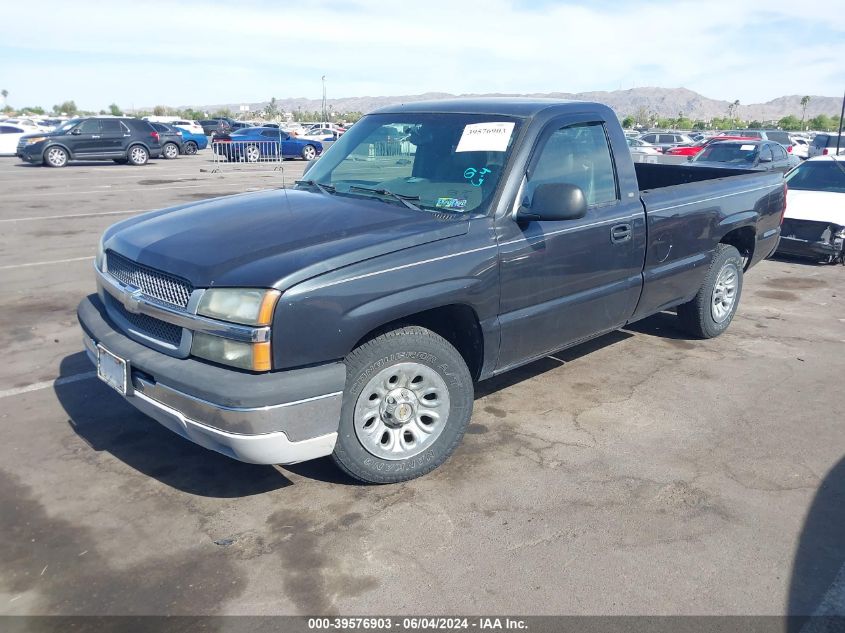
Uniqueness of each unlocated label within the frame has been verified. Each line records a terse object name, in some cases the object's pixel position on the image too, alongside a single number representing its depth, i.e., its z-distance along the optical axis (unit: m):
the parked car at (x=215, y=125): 41.84
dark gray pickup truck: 3.15
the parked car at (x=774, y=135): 26.95
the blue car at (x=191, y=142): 31.92
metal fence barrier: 27.09
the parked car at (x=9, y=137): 27.92
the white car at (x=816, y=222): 9.27
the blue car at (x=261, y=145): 27.42
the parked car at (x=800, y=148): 26.28
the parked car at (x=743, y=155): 15.56
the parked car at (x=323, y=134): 38.59
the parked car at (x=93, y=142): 23.02
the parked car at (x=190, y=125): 38.64
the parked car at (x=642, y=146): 25.18
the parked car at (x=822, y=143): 23.90
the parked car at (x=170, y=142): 28.17
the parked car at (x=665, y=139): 29.48
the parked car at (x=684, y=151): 24.03
